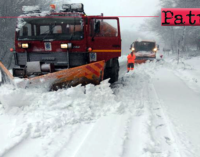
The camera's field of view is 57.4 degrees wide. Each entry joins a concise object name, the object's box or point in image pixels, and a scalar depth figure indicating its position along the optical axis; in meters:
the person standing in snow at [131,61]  10.19
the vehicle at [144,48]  14.40
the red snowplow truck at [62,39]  4.97
